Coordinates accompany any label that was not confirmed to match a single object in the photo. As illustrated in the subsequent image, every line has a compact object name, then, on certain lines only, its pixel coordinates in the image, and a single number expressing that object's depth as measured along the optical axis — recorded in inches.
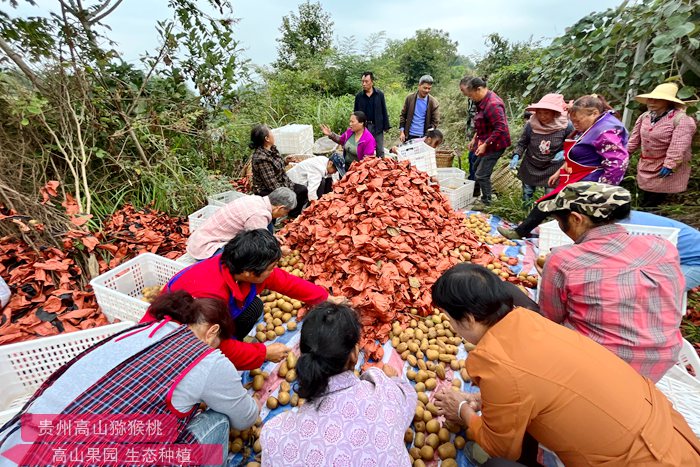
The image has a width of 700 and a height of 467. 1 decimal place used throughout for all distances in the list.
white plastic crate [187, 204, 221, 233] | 138.0
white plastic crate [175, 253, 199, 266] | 114.4
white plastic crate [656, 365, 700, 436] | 59.1
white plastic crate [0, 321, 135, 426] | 71.7
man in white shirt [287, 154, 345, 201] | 173.9
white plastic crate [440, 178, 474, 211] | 167.0
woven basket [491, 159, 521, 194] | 192.1
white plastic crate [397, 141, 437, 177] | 169.2
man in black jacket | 209.9
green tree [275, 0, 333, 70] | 473.9
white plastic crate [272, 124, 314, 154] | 212.5
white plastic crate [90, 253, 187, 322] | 88.6
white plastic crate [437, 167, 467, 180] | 186.9
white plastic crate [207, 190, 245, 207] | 154.2
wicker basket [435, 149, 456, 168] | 221.5
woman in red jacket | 70.4
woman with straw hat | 119.2
